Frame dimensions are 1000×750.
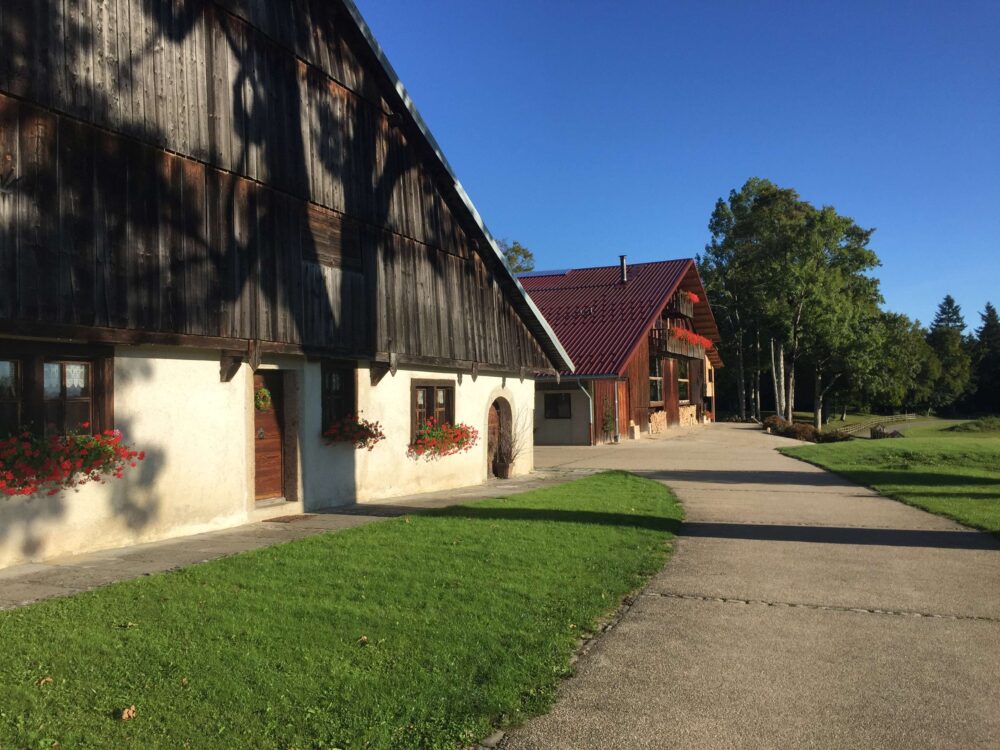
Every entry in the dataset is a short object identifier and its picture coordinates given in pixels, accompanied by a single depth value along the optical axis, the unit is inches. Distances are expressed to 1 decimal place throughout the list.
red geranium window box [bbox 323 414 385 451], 495.8
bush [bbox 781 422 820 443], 1467.8
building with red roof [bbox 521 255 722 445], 1244.5
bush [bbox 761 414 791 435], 1604.8
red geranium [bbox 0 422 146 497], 300.2
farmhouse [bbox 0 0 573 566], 320.2
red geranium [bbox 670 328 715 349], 1556.3
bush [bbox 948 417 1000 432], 1895.5
